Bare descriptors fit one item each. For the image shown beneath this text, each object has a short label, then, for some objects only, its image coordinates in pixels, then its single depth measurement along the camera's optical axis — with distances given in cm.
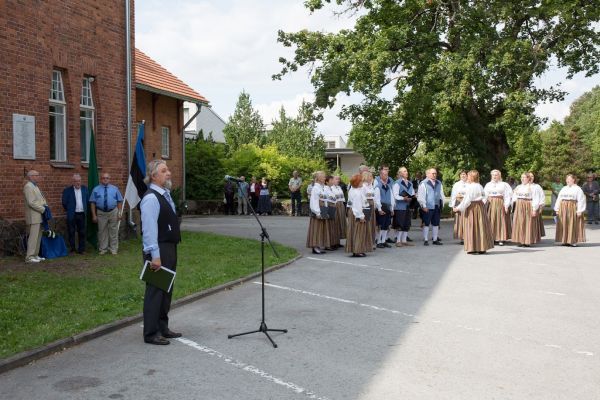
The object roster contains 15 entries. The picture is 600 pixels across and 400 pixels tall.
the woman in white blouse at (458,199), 1619
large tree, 2150
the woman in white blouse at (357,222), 1416
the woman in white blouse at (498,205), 1641
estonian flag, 1478
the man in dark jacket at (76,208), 1383
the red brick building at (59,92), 1276
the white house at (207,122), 6366
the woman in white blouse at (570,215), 1642
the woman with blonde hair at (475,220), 1463
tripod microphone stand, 688
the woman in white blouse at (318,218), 1454
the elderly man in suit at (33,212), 1248
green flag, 1455
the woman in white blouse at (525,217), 1630
